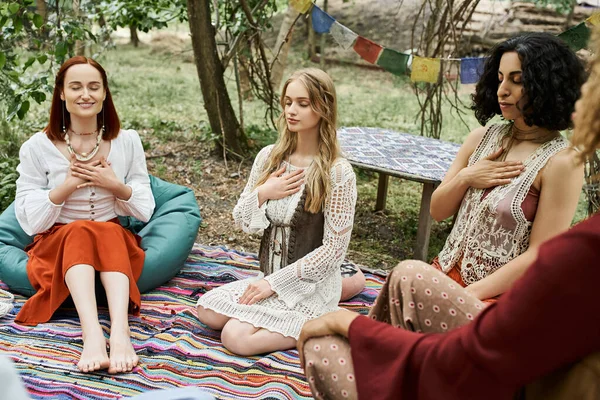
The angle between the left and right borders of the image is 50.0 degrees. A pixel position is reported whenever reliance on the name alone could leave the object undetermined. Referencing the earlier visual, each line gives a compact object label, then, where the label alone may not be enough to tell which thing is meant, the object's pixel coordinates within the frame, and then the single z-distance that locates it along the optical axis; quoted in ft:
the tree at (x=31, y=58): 13.50
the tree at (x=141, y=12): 17.30
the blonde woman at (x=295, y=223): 9.25
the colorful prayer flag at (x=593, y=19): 11.21
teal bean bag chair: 10.85
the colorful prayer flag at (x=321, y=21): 14.42
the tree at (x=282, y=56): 25.03
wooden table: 12.57
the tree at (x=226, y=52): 16.92
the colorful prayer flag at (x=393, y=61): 14.25
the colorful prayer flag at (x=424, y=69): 14.06
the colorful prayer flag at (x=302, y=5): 13.73
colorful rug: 8.38
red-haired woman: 9.64
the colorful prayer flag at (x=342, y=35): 14.35
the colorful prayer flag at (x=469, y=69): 13.37
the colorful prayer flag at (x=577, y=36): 12.03
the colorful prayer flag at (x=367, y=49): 14.38
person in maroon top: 3.95
